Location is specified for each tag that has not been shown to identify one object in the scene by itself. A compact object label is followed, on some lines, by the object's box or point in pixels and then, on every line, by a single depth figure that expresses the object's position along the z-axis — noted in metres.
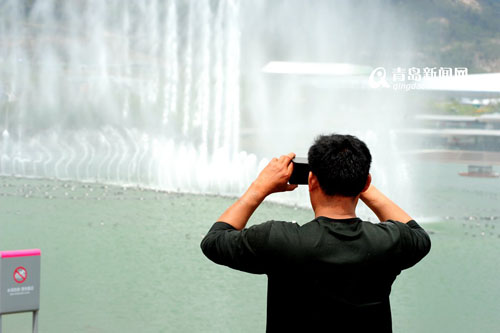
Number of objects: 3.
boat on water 26.92
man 1.98
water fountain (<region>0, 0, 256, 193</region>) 17.80
